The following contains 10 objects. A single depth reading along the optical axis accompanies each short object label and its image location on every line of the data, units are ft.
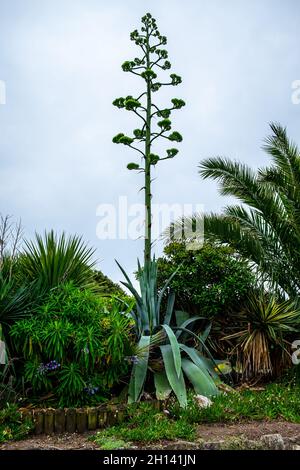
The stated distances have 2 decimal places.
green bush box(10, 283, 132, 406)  23.35
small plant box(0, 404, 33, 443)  20.56
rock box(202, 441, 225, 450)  19.27
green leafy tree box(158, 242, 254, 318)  31.17
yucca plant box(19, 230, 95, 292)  29.43
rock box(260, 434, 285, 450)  19.70
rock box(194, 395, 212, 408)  23.07
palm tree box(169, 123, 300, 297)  38.37
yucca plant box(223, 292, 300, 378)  30.89
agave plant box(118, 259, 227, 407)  24.71
